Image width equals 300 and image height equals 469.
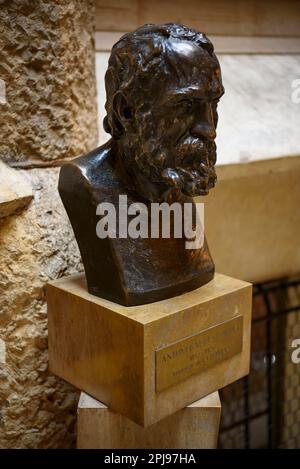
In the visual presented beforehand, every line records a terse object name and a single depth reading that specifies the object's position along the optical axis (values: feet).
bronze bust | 3.69
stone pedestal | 3.91
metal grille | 8.09
